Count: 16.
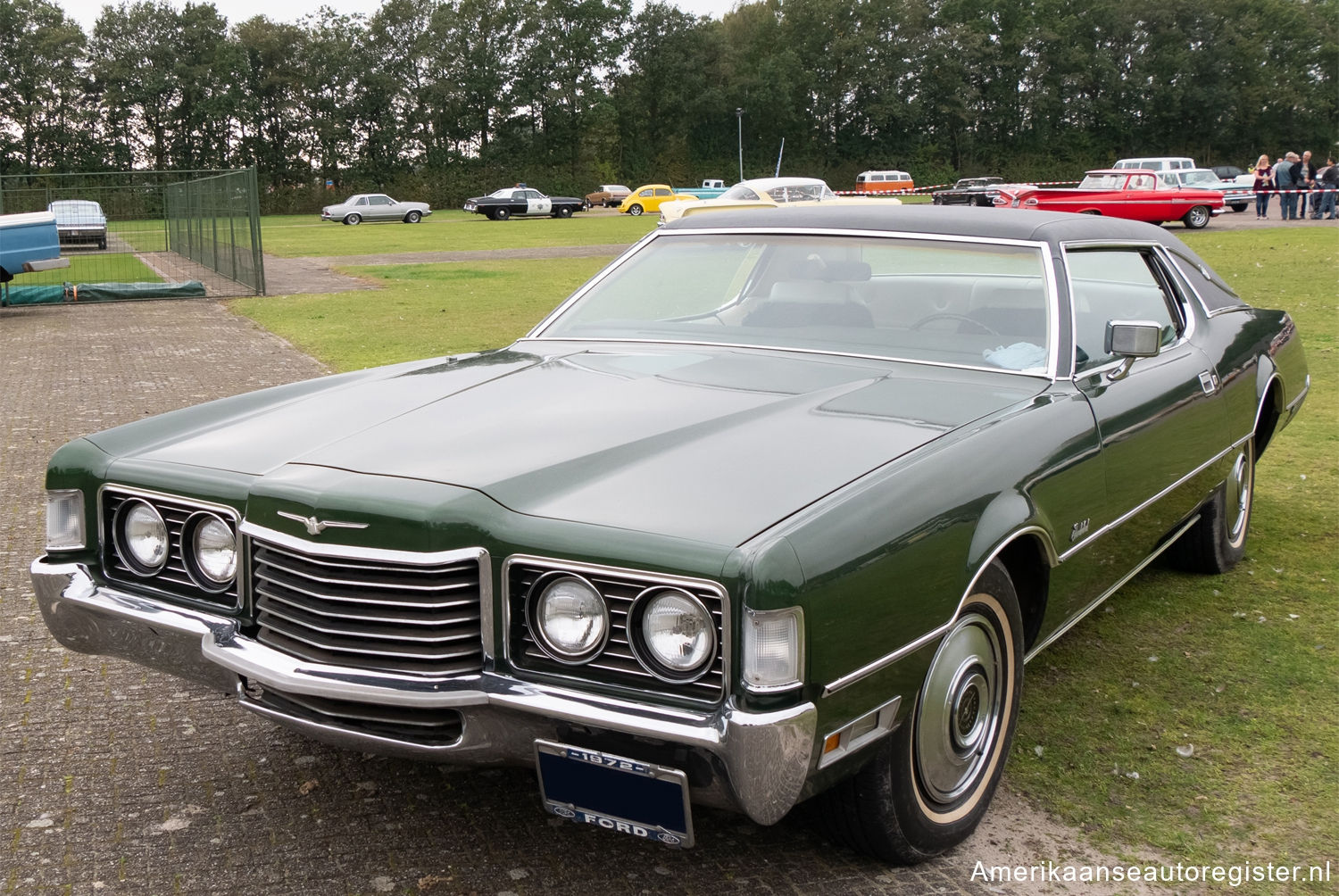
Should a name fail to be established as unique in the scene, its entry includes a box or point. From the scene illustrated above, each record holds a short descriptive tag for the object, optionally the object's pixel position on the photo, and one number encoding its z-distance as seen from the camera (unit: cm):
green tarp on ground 1630
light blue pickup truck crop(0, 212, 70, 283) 1480
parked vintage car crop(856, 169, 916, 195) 6393
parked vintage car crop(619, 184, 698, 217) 5191
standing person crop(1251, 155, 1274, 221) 3247
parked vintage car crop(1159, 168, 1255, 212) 3180
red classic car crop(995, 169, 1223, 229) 2686
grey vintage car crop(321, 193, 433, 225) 5172
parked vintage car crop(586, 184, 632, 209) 6631
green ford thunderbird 219
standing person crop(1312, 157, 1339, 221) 2966
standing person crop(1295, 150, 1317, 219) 3073
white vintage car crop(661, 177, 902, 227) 2536
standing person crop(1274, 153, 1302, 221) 3042
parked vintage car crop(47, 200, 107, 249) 2211
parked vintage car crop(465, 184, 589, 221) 5191
